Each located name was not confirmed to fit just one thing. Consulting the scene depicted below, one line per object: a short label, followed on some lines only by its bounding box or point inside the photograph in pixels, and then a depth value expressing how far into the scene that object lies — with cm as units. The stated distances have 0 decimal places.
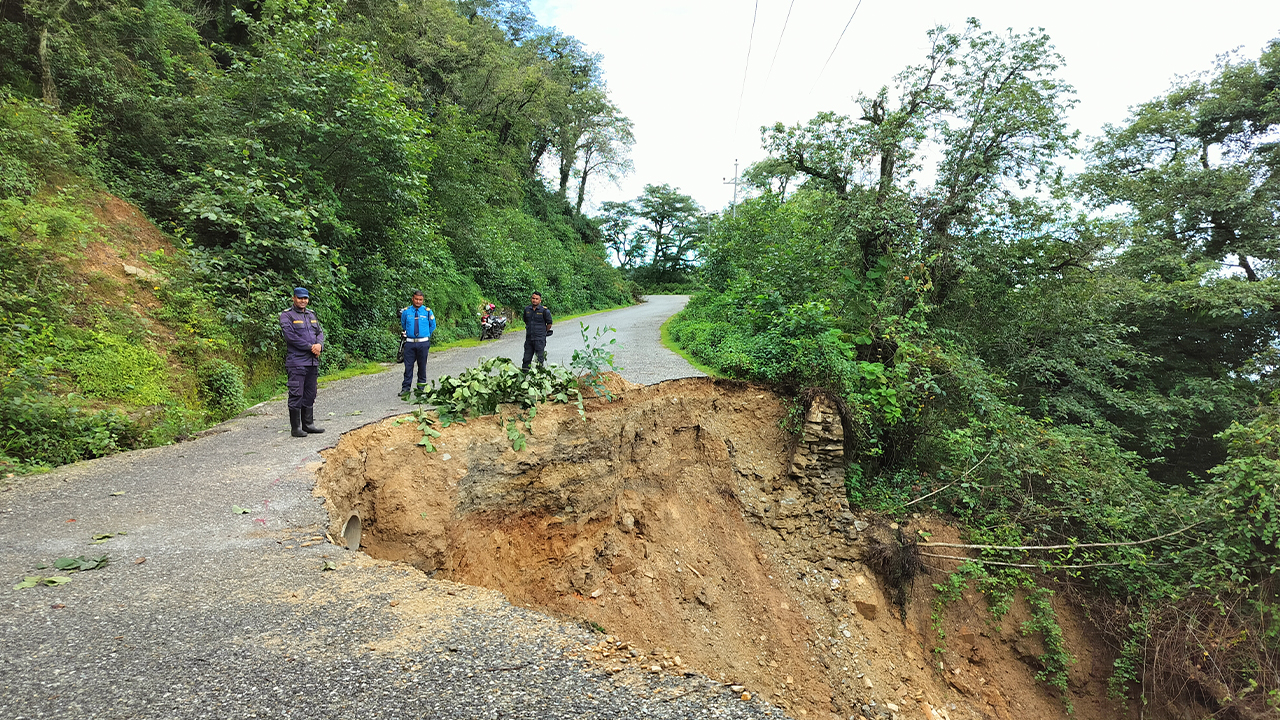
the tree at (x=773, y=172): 1050
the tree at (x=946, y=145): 895
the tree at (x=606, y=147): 3578
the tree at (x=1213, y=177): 1250
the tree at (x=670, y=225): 4662
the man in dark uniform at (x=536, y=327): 925
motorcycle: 1673
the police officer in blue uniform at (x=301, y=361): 638
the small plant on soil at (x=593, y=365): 740
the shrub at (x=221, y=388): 733
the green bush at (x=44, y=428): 512
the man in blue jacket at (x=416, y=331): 820
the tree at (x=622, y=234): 4709
